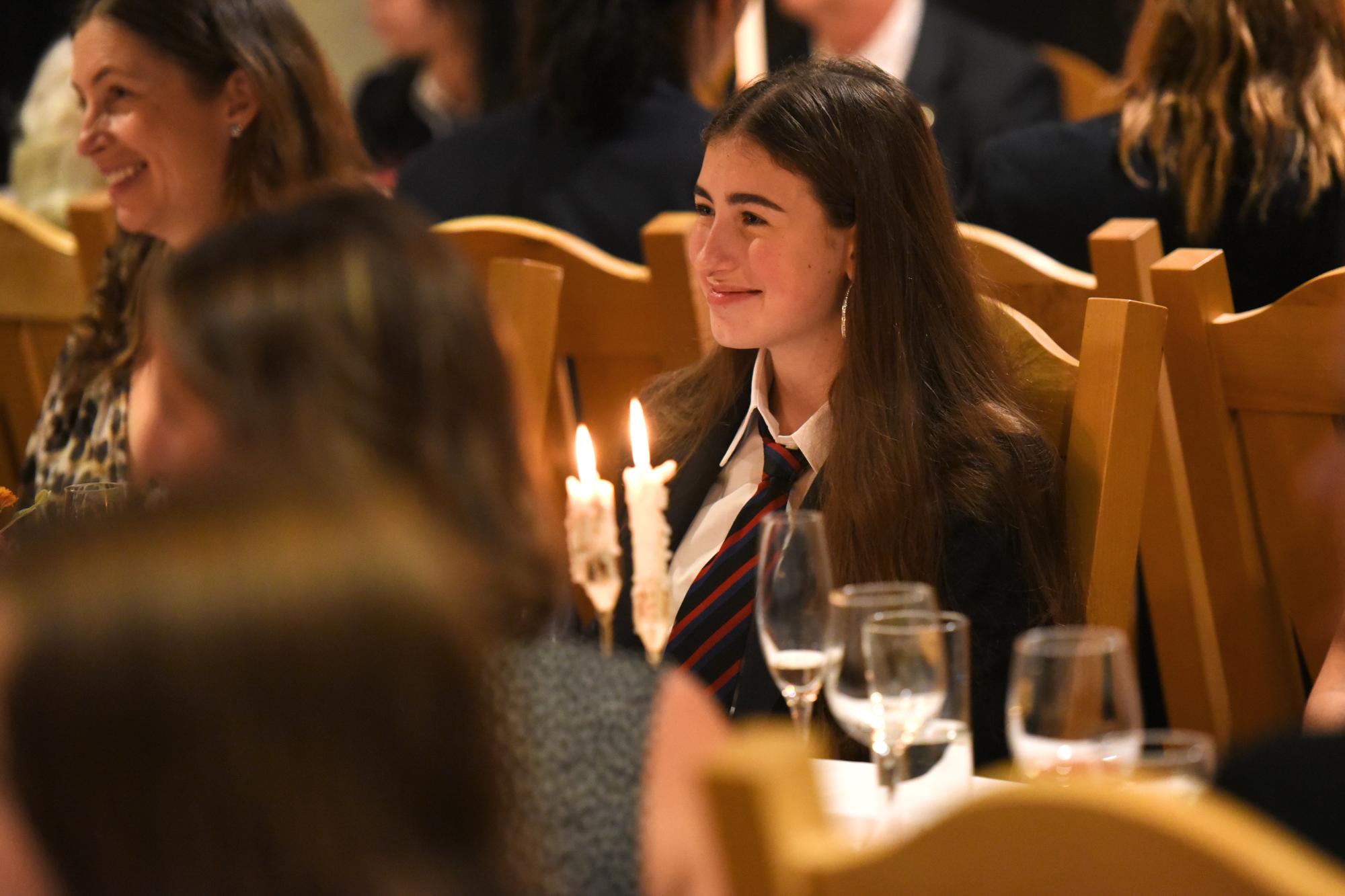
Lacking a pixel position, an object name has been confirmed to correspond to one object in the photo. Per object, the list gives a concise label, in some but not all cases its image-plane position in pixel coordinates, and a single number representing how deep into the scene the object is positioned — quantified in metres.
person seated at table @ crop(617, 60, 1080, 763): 4.87
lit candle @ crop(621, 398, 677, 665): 4.49
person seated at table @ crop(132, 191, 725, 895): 3.84
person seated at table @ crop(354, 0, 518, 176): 7.04
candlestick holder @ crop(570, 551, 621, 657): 4.50
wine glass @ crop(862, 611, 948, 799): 4.46
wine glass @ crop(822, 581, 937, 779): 4.49
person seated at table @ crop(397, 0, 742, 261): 5.63
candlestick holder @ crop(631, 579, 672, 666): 4.50
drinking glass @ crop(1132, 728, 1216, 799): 4.33
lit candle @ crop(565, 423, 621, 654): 4.50
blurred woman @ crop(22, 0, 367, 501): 5.41
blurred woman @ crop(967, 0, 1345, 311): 5.26
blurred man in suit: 6.25
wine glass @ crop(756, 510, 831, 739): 4.56
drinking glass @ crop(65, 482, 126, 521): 4.71
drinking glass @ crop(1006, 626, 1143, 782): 4.37
